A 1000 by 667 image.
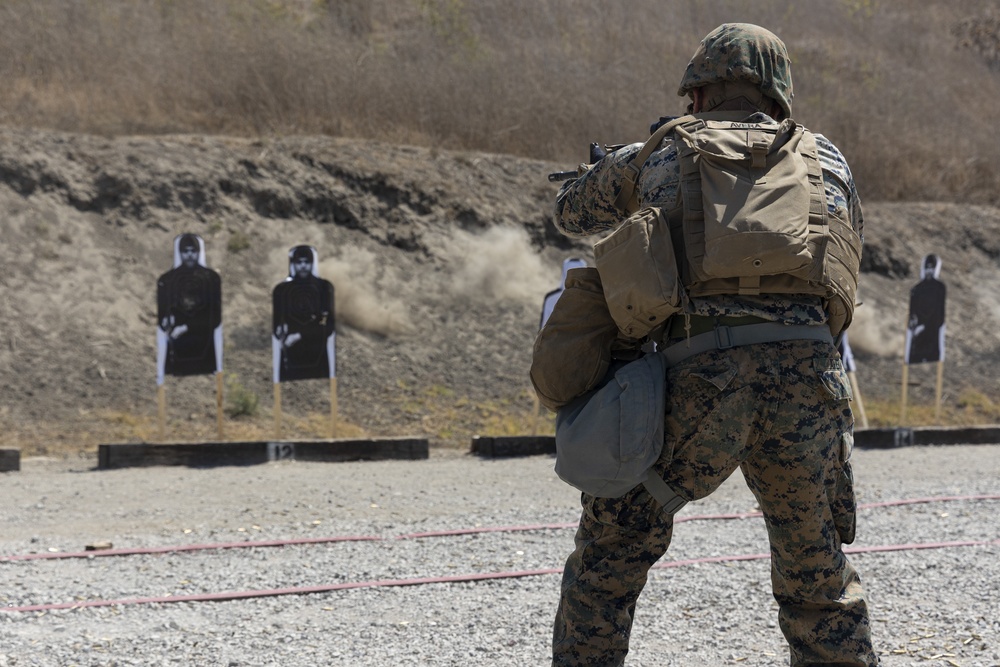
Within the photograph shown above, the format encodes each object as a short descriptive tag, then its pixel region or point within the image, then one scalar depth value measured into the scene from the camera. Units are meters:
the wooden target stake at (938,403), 11.73
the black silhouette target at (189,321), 9.70
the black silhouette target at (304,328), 9.84
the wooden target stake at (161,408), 9.22
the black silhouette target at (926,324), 12.19
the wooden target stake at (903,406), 11.40
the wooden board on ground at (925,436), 10.35
